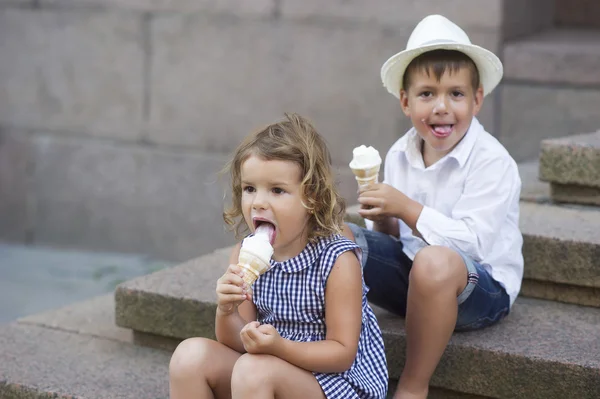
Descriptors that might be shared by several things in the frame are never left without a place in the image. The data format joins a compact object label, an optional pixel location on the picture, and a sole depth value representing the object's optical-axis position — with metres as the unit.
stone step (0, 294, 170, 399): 4.95
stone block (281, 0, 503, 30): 7.82
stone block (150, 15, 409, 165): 8.42
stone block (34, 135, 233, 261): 9.31
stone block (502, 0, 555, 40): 7.89
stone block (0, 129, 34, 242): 9.96
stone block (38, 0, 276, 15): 8.71
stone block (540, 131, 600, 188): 5.94
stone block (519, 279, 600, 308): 5.39
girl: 3.90
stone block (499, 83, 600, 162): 7.74
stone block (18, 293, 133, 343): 5.86
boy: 4.54
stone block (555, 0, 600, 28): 9.17
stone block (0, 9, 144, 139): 9.35
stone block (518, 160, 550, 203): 6.34
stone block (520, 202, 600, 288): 5.32
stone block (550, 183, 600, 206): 6.10
